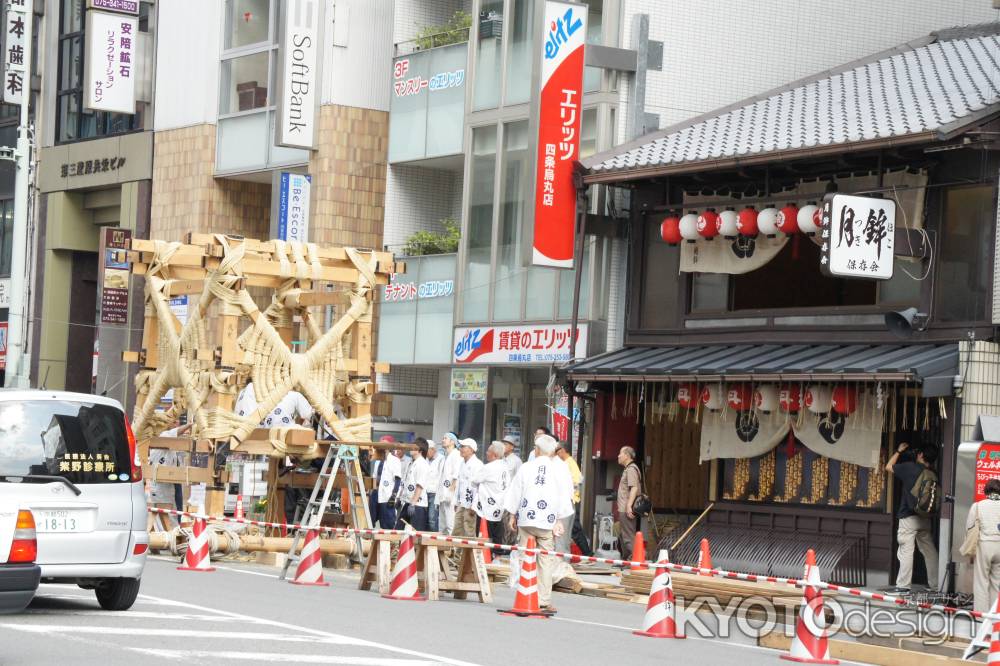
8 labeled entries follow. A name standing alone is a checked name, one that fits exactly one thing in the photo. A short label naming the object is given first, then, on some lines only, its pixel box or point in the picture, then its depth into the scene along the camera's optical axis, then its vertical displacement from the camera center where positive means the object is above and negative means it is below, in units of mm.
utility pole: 33344 +709
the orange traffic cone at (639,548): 20594 -2771
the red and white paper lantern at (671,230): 25438 +1348
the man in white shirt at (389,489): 27156 -2912
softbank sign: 33281 +4464
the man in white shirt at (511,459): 24062 -2123
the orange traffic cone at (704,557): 21331 -2935
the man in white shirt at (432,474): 25859 -2508
